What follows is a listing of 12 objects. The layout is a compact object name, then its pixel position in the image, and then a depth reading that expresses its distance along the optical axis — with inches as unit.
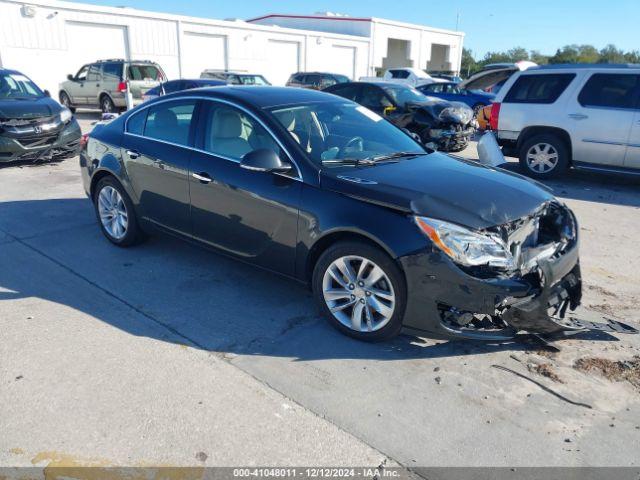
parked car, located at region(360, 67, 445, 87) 1064.8
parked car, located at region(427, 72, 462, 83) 1220.8
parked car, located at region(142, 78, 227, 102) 508.6
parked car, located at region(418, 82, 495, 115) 723.4
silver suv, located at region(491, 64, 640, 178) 319.0
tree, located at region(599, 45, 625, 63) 2603.1
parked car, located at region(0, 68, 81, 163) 363.9
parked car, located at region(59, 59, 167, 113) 662.5
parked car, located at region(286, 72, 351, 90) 860.0
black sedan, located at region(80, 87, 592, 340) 129.5
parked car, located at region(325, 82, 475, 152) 429.1
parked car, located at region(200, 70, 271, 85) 717.9
